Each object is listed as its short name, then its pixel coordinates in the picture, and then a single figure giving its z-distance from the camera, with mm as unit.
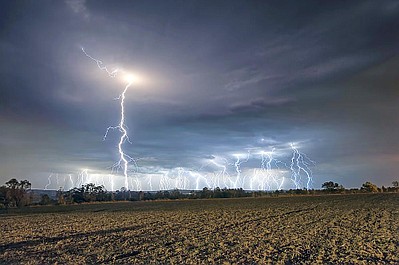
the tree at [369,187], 135250
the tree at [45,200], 98188
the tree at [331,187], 135150
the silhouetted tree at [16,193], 91062
